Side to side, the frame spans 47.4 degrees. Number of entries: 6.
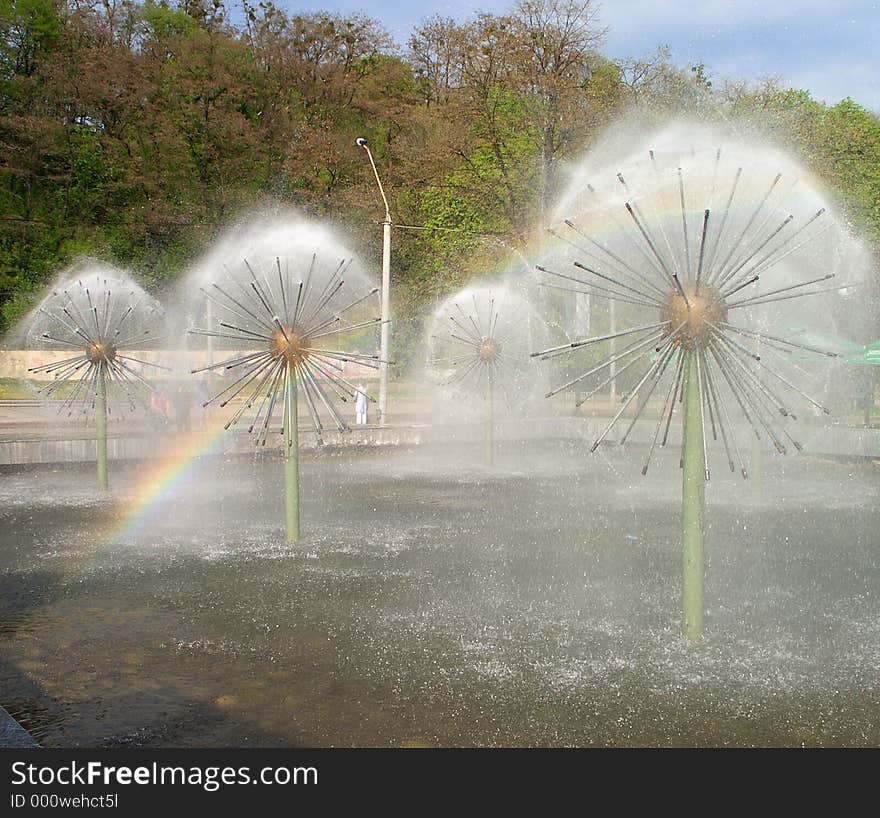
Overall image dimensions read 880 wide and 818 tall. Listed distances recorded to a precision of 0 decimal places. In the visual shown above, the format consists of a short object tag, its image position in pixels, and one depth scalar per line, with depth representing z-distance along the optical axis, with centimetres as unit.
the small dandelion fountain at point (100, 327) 1862
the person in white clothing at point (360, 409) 3231
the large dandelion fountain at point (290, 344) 1316
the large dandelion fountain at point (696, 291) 875
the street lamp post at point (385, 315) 2845
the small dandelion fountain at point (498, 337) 3052
